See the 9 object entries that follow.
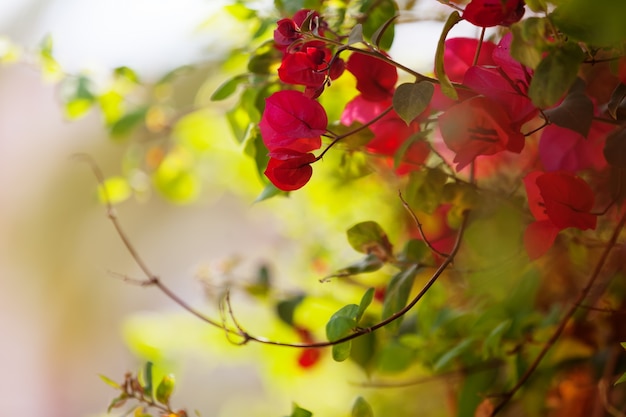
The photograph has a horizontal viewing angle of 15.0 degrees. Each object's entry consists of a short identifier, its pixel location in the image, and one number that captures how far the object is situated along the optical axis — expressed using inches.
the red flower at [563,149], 48.6
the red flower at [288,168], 45.6
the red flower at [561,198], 46.6
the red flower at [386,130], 49.7
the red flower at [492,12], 44.3
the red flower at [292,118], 46.0
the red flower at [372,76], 47.6
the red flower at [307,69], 45.4
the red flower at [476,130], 45.8
